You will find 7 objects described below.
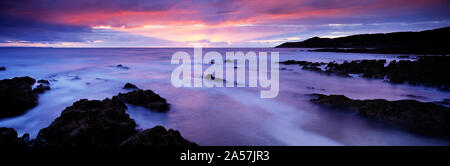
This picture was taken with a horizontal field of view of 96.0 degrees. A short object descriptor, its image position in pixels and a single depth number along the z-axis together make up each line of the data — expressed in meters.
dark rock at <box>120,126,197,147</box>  2.69
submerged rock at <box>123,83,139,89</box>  8.34
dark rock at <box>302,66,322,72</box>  14.01
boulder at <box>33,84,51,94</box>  7.22
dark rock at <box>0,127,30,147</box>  2.88
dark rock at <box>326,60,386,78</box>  10.70
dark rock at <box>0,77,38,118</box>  4.92
